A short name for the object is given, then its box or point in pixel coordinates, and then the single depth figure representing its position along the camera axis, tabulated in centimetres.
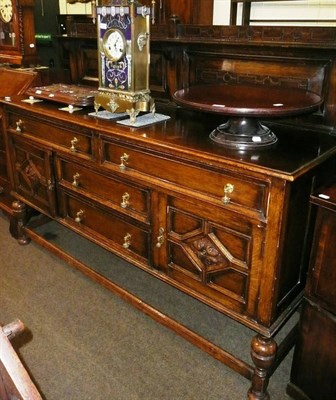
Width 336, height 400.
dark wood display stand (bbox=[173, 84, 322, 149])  134
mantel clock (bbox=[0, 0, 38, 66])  267
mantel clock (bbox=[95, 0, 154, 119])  172
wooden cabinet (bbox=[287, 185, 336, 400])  131
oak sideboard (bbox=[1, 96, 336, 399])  135
